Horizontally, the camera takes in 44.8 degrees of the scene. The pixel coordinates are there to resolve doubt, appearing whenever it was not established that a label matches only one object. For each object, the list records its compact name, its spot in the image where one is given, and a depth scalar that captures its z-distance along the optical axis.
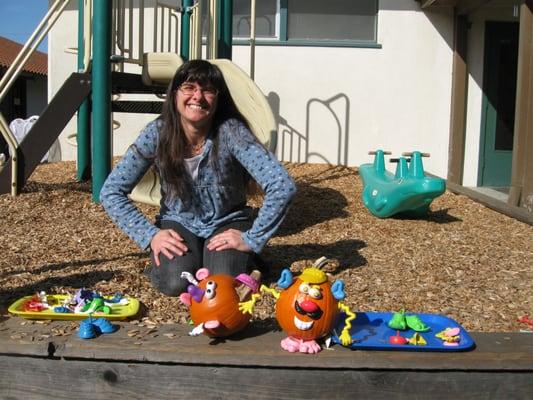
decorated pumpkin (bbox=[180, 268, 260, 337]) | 2.12
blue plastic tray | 2.10
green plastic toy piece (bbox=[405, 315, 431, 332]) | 2.34
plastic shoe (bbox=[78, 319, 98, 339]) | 2.16
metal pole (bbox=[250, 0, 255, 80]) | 6.58
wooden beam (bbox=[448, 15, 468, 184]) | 8.30
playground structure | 4.65
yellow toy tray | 2.44
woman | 2.88
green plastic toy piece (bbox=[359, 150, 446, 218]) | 4.76
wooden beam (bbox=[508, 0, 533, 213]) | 5.72
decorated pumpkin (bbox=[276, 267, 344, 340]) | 2.04
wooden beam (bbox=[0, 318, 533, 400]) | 2.03
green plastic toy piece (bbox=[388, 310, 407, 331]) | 2.34
